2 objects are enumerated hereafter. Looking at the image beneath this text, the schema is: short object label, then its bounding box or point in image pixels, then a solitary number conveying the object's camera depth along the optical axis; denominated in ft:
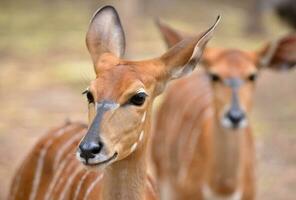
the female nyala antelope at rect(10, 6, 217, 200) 18.52
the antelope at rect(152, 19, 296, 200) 29.04
